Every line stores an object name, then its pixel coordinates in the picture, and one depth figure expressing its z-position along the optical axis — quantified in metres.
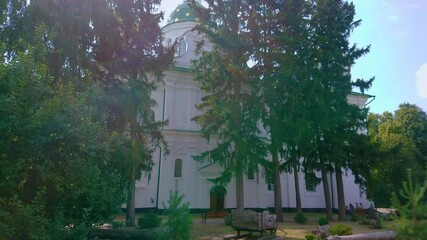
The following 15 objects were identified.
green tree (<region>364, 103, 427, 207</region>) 23.38
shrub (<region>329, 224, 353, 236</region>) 12.66
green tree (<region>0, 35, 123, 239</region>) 6.83
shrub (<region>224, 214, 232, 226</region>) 17.85
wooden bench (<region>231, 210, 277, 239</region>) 12.09
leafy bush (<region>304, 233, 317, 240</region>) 11.03
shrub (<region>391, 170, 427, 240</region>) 5.04
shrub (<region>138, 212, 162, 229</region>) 13.30
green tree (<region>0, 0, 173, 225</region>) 11.41
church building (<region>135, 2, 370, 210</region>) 25.39
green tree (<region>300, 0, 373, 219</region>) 18.22
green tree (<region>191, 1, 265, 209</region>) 17.95
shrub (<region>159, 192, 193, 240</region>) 8.54
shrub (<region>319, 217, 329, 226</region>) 17.26
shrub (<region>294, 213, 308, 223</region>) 20.33
